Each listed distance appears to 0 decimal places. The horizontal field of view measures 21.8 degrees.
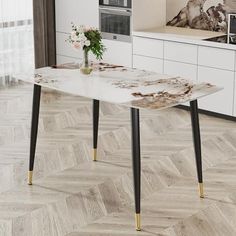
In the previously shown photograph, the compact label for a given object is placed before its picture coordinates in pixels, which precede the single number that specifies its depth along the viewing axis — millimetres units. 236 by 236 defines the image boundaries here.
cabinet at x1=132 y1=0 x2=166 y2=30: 6348
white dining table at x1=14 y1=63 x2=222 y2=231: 3676
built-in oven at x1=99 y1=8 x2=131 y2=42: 6414
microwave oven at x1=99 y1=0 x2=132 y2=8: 6334
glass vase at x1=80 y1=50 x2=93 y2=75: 4328
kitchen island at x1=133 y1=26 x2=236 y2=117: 5703
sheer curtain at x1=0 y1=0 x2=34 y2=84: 6926
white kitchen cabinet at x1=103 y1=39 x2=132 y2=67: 6500
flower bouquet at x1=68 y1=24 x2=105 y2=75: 4277
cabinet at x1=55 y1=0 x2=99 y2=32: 6746
